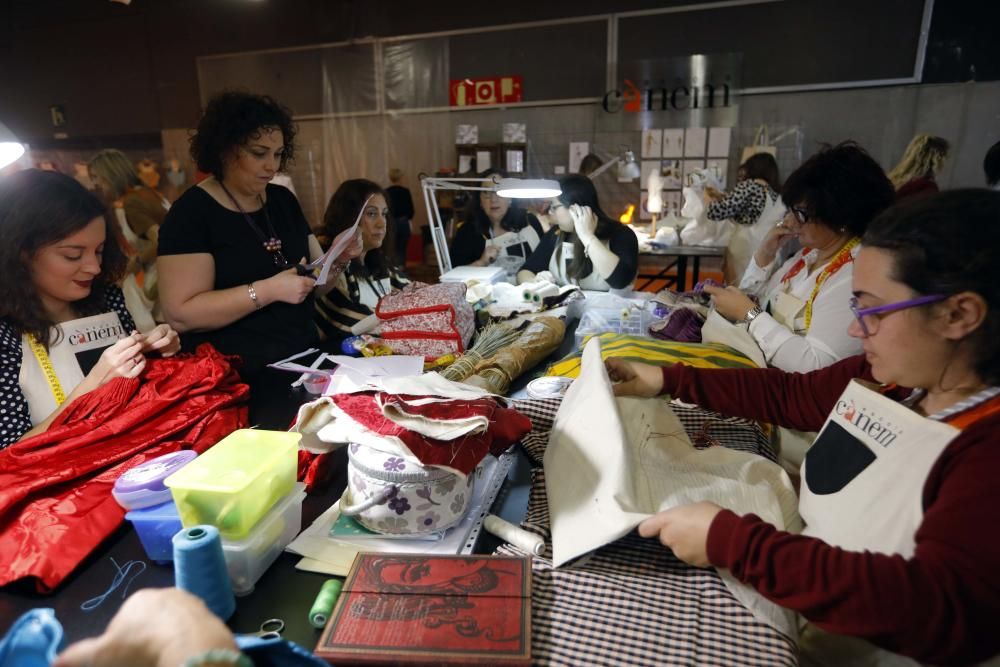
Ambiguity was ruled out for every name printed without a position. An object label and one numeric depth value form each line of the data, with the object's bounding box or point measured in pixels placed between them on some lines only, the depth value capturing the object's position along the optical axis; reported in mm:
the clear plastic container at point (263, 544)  1029
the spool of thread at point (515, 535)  1123
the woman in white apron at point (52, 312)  1519
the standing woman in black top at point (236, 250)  2029
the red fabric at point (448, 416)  1088
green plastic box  1013
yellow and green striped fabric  1801
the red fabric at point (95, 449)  1110
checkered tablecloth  917
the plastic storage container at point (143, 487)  1124
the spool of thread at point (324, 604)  963
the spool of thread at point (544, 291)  2877
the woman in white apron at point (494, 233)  3959
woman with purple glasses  800
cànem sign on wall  6559
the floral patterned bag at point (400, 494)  1097
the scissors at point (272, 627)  960
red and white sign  7480
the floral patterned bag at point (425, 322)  2219
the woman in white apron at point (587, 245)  3385
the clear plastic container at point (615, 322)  2547
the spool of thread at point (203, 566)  905
